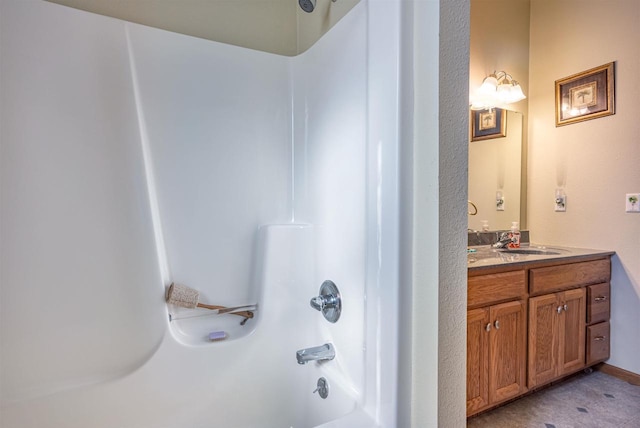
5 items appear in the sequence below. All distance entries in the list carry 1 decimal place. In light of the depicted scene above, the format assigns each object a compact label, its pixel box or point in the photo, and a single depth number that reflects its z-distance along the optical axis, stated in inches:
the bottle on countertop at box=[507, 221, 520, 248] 86.1
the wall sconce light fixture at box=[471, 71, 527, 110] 86.8
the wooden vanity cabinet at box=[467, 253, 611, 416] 59.5
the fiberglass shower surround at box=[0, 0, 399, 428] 38.4
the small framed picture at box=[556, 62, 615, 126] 80.7
